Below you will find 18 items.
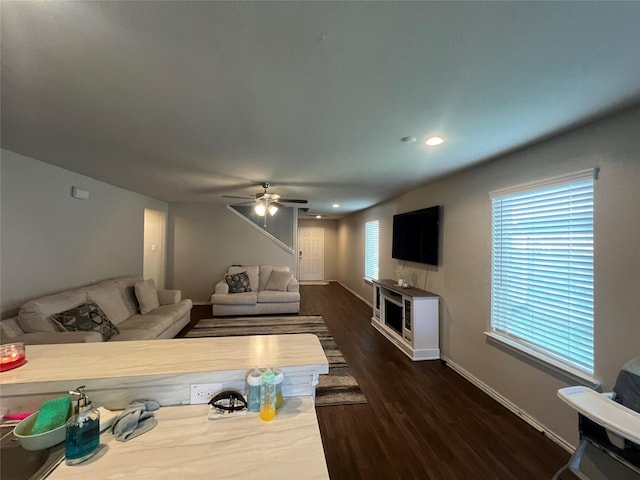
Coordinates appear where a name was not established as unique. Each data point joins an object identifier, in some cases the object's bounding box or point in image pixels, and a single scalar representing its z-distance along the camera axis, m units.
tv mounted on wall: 3.59
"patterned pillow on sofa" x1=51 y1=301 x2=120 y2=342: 2.56
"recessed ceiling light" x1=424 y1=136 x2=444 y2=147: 2.11
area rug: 2.57
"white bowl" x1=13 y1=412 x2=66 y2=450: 0.79
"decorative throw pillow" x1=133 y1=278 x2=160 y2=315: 3.81
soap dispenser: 0.76
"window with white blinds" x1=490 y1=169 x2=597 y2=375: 1.85
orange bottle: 0.95
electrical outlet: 1.02
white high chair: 1.23
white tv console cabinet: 3.43
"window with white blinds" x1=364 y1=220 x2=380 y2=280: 5.97
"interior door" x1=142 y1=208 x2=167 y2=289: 5.79
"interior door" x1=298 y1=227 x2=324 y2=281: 9.22
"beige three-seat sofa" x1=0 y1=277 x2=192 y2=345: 2.33
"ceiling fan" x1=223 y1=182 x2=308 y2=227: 3.79
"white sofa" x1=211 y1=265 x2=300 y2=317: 5.07
